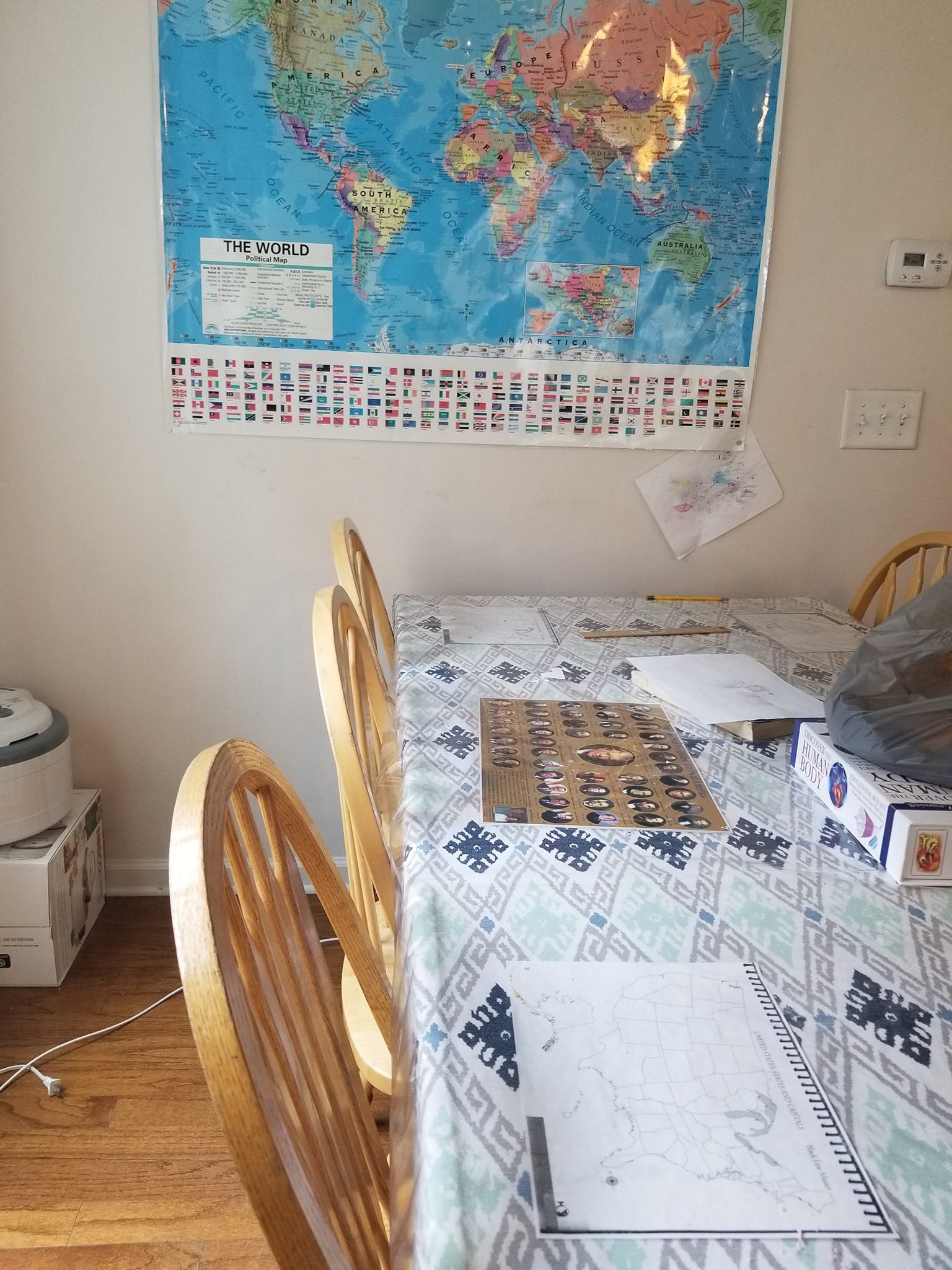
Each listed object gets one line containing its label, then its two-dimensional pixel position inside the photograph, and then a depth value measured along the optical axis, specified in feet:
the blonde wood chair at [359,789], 3.34
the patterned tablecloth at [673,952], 1.70
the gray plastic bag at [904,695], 3.17
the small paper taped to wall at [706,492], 6.70
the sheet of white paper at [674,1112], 1.72
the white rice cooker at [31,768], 5.70
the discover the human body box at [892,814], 2.87
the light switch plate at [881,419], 6.66
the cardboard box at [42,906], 5.68
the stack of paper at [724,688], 4.17
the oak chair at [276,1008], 1.48
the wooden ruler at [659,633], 5.50
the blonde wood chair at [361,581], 4.70
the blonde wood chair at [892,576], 6.14
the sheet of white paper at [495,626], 5.34
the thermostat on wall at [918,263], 6.38
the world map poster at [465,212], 5.90
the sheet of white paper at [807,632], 5.45
